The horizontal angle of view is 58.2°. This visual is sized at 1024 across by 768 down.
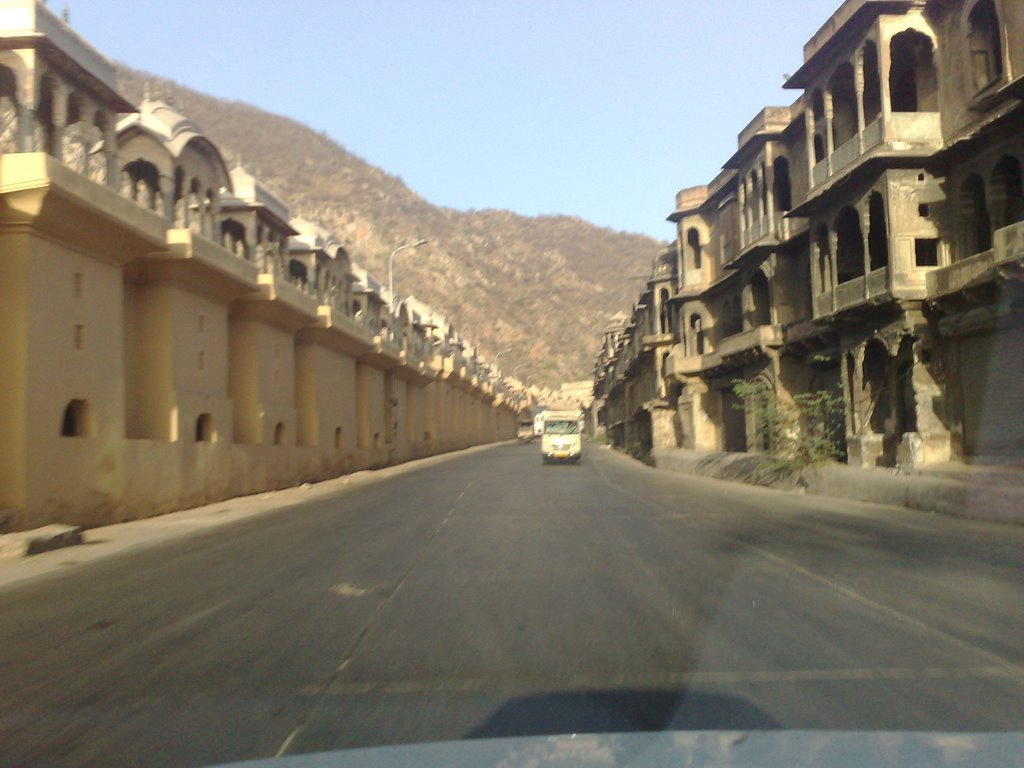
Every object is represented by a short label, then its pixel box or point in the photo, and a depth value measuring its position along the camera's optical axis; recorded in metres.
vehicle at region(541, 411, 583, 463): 45.96
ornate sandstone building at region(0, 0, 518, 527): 15.20
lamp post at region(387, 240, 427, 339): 50.26
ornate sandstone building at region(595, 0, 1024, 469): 20.67
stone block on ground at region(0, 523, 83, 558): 12.76
